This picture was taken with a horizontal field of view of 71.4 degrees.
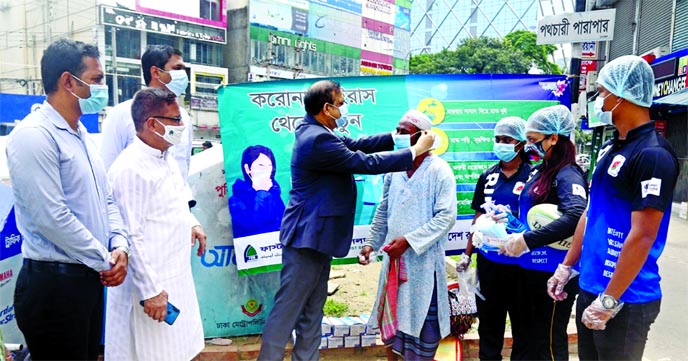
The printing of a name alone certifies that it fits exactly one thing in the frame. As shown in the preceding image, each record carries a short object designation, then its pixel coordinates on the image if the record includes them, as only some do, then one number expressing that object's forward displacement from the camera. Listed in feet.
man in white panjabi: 7.24
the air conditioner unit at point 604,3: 57.67
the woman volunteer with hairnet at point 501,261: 10.14
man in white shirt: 9.83
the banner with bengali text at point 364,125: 11.73
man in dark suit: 9.09
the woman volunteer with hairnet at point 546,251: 9.39
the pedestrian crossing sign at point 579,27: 16.19
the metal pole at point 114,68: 97.91
